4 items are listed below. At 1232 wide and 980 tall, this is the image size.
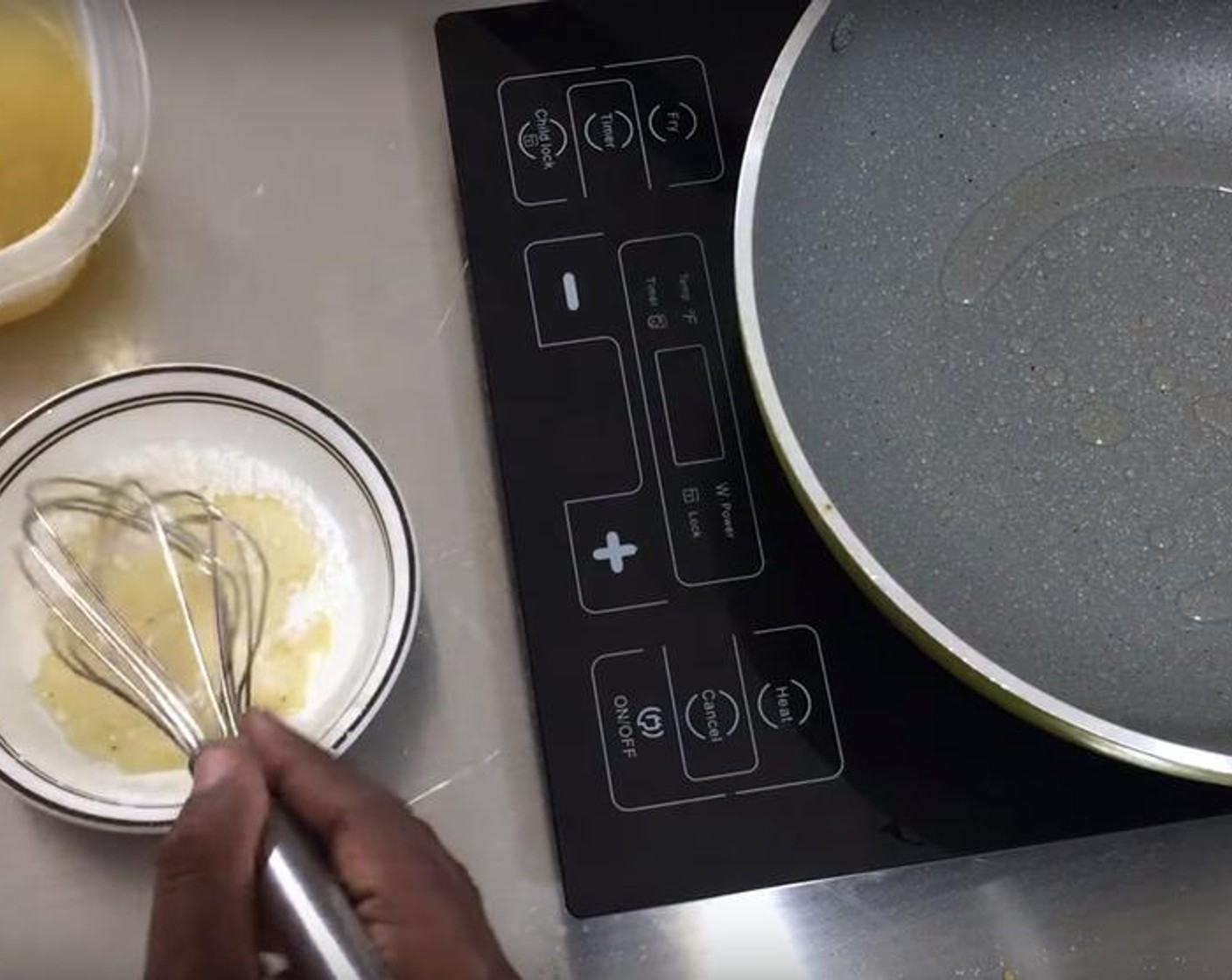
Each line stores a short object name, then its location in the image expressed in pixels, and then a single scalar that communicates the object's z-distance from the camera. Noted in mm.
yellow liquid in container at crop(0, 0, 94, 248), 566
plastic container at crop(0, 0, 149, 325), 551
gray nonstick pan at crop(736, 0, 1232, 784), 586
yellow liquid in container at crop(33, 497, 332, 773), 526
